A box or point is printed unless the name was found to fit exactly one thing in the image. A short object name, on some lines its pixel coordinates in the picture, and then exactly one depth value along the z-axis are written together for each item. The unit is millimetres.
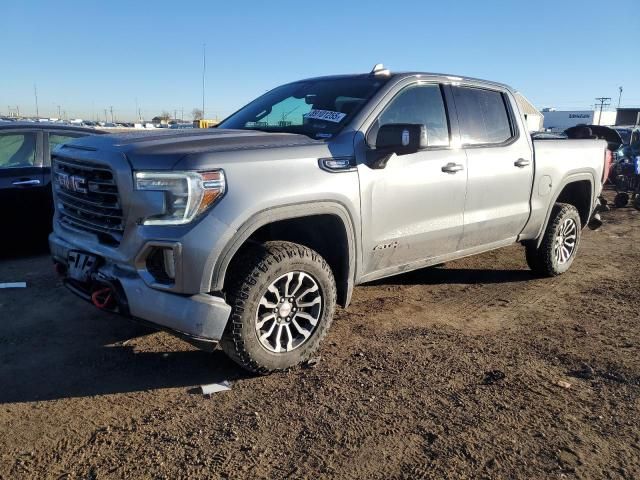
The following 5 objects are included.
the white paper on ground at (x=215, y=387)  3322
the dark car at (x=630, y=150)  14133
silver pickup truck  3020
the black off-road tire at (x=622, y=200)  12055
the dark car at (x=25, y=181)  5926
